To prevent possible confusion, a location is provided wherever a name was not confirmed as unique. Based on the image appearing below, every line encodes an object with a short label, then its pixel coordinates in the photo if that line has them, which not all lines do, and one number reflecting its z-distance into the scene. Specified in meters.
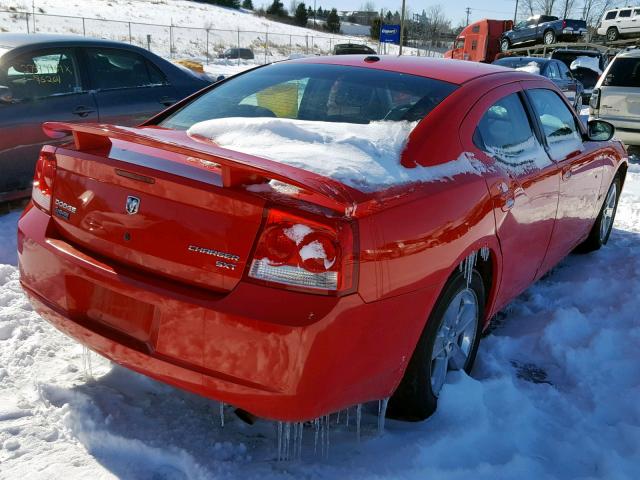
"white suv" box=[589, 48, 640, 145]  9.55
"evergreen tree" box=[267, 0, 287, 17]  89.50
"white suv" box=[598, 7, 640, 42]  28.39
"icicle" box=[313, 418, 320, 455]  2.43
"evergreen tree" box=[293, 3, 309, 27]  86.69
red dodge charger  1.99
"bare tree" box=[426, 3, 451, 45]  77.97
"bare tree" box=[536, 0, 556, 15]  62.85
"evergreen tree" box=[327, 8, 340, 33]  85.44
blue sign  27.27
